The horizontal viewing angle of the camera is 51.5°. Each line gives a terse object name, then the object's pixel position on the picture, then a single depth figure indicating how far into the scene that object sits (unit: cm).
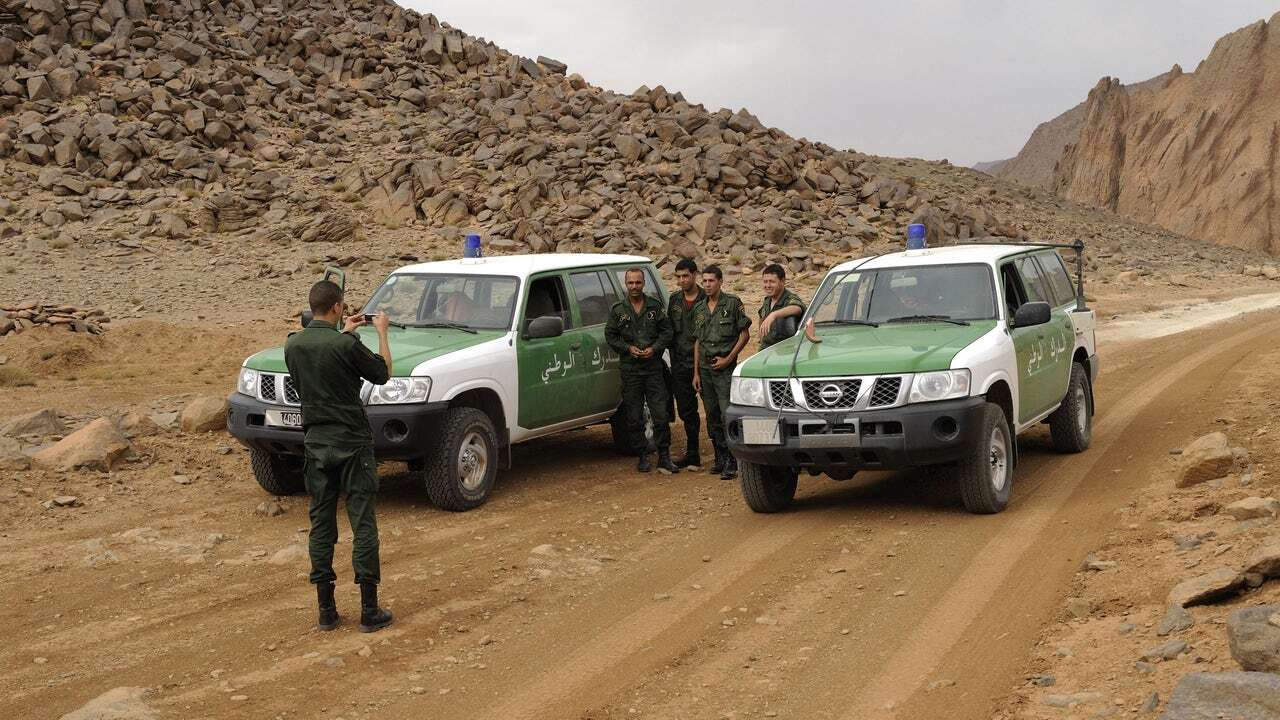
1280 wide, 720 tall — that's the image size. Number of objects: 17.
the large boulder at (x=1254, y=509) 766
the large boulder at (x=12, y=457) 1127
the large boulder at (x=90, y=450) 1142
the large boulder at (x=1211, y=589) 618
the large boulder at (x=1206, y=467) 912
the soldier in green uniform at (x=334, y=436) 694
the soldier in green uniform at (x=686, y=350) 1116
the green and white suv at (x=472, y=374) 958
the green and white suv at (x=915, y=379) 855
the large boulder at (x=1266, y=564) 622
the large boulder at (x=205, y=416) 1294
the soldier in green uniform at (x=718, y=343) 1066
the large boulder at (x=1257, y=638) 501
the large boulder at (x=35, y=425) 1261
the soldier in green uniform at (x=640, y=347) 1102
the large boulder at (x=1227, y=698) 461
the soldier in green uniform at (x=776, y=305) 1048
